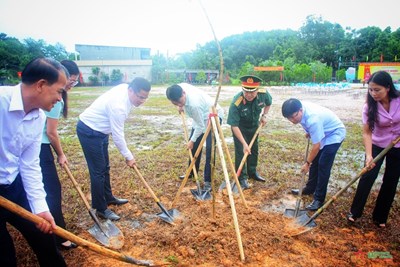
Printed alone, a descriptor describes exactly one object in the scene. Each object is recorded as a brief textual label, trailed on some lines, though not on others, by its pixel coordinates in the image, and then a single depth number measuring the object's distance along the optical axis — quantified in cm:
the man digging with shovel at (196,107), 395
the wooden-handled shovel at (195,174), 426
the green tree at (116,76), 3907
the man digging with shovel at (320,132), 357
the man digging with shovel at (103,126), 324
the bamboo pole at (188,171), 361
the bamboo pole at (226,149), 320
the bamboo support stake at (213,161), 324
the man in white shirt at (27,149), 178
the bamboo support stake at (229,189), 274
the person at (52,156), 281
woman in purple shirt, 303
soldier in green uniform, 438
